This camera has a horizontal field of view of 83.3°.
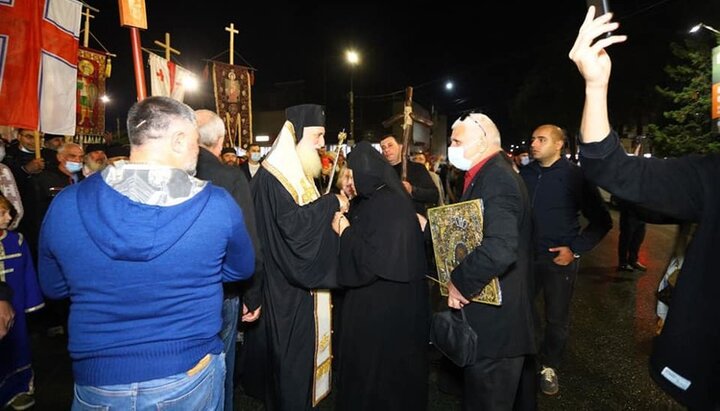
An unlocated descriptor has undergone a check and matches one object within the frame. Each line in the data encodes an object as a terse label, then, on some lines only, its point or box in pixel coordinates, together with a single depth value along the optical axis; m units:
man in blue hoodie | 1.54
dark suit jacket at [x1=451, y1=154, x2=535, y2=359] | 2.37
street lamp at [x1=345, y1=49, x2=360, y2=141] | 18.79
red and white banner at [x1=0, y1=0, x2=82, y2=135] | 3.49
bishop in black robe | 3.17
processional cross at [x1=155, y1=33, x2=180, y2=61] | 8.47
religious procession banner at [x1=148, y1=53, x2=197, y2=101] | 7.30
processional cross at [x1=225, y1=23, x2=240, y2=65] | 10.42
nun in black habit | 2.94
